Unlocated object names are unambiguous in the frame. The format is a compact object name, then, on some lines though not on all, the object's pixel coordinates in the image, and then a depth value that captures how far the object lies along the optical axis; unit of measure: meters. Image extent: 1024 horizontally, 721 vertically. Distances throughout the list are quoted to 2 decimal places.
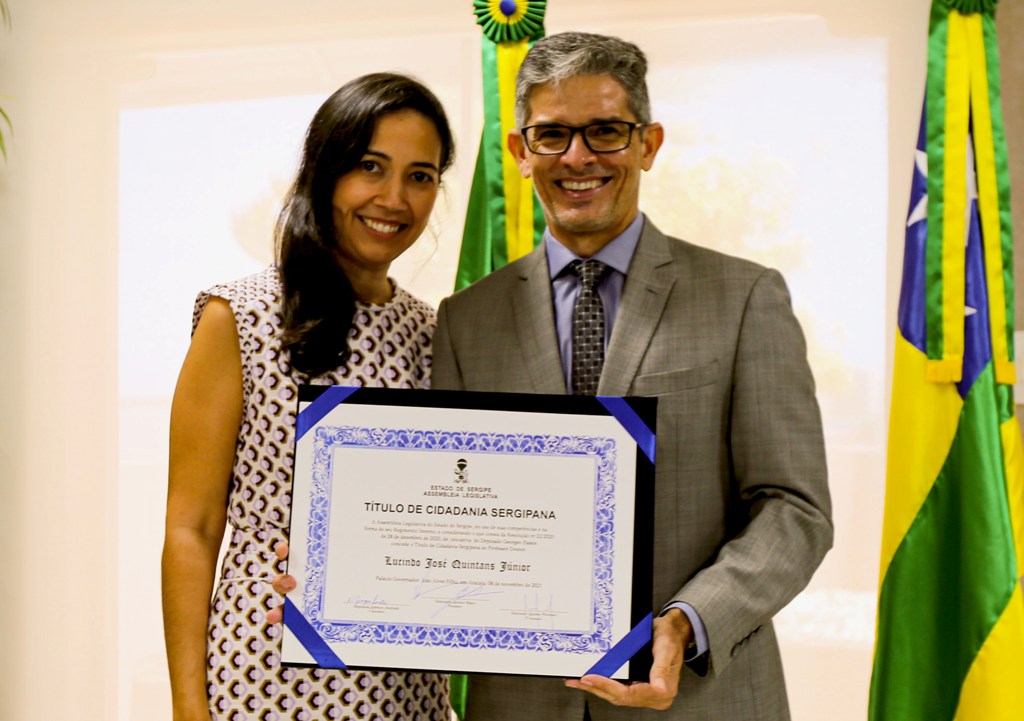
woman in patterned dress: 1.67
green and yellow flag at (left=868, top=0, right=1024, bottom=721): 2.29
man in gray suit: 1.55
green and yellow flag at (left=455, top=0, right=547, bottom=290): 2.38
